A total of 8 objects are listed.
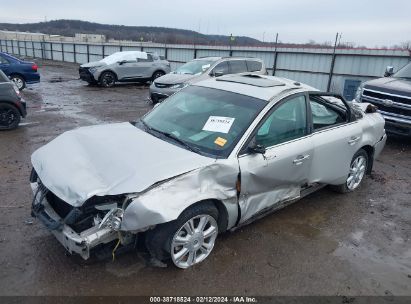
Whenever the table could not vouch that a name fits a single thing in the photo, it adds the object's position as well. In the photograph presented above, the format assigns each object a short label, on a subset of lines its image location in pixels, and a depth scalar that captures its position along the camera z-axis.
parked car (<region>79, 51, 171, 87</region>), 16.92
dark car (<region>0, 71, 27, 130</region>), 8.09
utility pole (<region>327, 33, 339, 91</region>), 14.15
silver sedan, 2.94
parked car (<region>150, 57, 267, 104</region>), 11.98
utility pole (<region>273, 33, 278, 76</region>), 16.72
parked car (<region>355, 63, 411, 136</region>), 7.47
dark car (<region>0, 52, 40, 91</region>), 13.58
